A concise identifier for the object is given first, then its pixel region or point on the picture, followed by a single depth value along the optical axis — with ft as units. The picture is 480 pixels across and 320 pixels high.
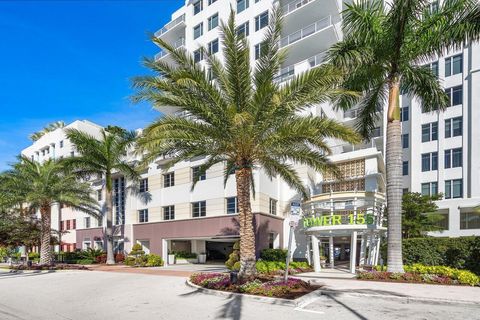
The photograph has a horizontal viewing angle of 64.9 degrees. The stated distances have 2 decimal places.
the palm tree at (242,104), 46.93
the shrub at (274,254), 84.79
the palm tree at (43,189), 101.76
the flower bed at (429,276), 51.34
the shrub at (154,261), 101.30
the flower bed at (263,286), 42.01
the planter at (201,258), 118.11
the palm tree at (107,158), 108.06
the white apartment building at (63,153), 153.99
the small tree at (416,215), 98.63
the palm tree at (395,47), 53.93
